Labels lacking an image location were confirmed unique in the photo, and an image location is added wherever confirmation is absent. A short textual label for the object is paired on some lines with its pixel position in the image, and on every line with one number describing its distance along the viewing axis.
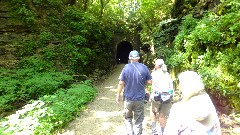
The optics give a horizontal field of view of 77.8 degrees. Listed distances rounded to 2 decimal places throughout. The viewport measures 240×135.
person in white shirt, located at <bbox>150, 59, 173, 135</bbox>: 3.20
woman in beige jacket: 1.40
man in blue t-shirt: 2.97
